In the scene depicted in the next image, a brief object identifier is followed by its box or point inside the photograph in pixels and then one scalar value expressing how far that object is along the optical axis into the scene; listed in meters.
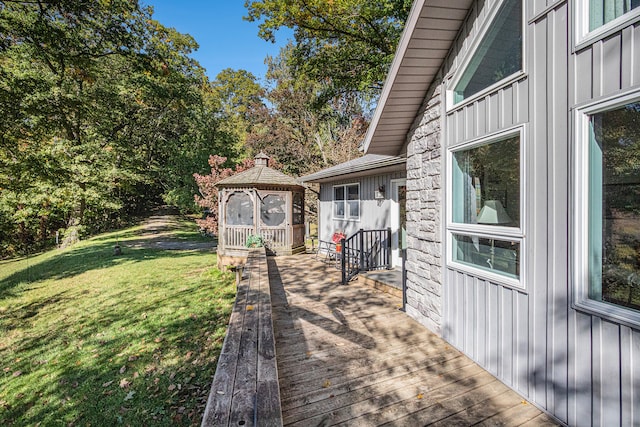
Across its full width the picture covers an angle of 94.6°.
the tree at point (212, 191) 14.09
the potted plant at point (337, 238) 8.68
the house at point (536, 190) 1.98
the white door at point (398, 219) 7.14
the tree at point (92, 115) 8.07
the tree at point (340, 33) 9.21
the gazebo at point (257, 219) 10.73
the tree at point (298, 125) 21.70
